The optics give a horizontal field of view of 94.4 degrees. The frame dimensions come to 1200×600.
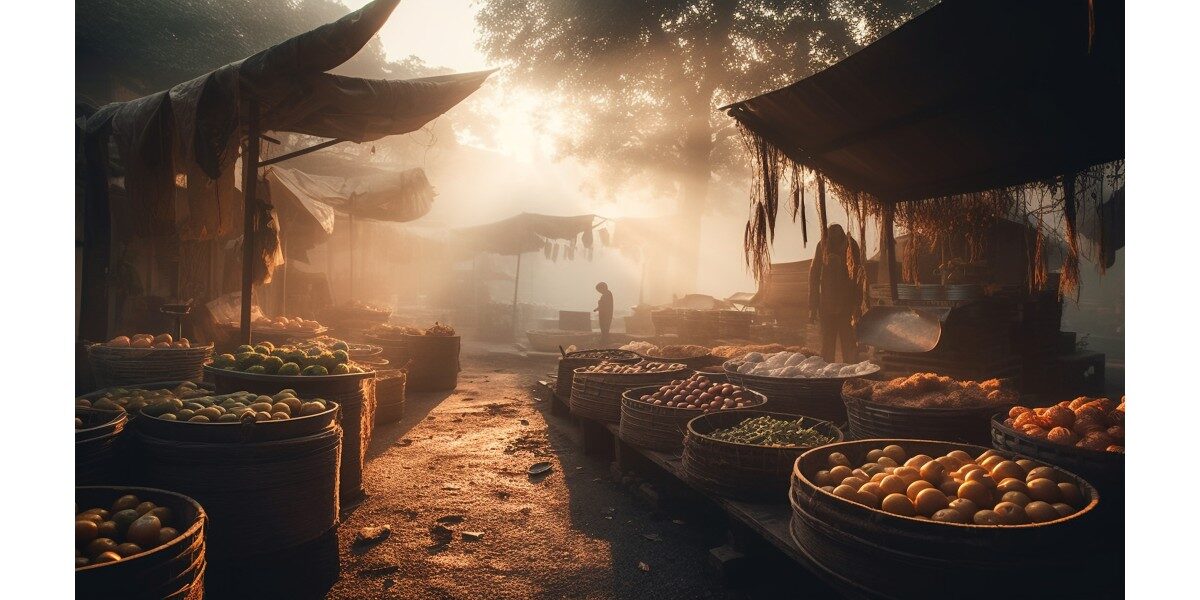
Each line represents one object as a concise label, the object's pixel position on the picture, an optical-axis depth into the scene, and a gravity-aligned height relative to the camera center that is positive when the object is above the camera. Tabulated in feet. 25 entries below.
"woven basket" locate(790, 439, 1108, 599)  6.93 -3.38
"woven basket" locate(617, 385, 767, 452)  15.53 -3.66
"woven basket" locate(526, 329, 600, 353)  56.80 -4.43
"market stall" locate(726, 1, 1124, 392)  12.21 +4.74
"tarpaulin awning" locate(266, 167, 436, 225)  39.37 +7.47
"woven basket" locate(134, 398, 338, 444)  9.61 -2.34
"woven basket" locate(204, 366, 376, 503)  13.74 -2.44
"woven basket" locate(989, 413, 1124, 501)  8.73 -2.73
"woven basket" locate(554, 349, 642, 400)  25.98 -3.18
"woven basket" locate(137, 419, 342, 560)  9.43 -3.27
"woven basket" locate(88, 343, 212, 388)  17.81 -2.18
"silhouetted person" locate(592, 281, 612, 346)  56.18 -1.67
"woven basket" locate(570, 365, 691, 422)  19.47 -3.40
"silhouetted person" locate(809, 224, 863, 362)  25.32 +0.14
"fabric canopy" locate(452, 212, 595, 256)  64.08 +7.68
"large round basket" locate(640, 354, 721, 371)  26.13 -3.08
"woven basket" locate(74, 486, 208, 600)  6.03 -3.08
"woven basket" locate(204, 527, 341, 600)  9.53 -5.00
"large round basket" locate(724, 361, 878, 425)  17.40 -3.17
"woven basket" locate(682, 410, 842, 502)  11.48 -3.67
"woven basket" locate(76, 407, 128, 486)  8.84 -2.53
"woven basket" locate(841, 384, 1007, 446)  12.69 -2.94
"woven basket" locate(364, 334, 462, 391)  31.86 -3.48
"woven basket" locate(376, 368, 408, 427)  23.47 -4.24
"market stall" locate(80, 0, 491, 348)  15.98 +5.76
